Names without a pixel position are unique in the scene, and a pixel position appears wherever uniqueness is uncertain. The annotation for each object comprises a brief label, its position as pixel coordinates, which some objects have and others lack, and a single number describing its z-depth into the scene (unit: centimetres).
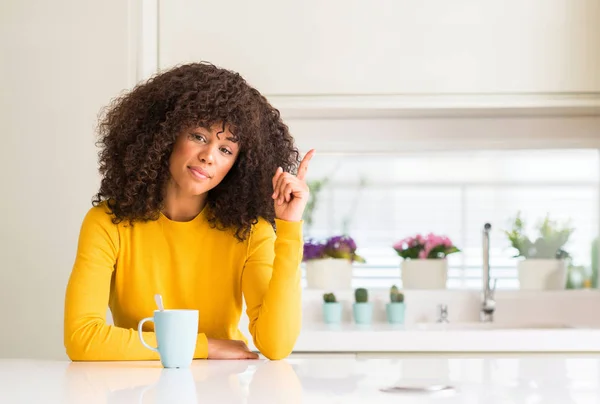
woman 178
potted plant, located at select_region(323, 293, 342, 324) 307
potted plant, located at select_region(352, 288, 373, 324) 306
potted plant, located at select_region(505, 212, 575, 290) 332
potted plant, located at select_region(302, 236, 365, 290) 329
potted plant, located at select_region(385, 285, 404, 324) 309
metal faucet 314
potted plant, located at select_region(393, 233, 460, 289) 328
